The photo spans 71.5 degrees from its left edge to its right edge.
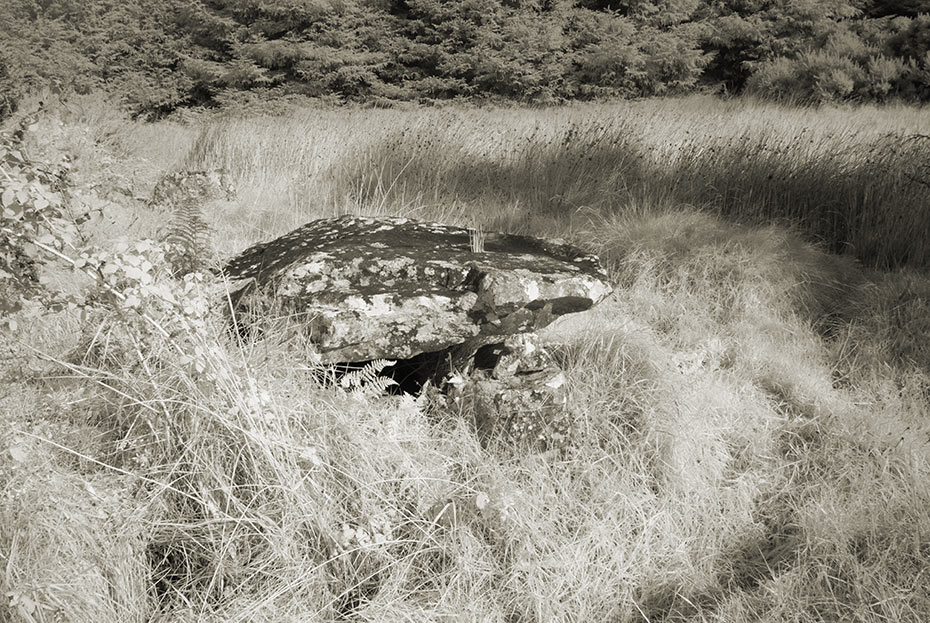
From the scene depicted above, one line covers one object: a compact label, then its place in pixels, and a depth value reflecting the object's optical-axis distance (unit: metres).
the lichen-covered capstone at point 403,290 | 2.63
